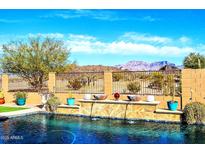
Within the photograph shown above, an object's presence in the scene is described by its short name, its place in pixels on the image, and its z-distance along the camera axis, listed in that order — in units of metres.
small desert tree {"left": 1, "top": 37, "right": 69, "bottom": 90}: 12.12
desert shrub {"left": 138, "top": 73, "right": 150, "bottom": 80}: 9.59
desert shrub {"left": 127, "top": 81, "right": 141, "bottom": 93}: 9.71
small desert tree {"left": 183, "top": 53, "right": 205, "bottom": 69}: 18.65
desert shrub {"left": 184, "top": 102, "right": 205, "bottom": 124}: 7.19
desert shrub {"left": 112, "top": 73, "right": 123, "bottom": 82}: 9.85
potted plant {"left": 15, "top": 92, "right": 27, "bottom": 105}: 10.35
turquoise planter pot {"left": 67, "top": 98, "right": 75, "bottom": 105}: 9.11
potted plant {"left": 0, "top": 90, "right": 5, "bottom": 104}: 10.80
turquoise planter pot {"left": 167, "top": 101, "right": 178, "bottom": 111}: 7.83
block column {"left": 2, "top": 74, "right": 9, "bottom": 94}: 11.32
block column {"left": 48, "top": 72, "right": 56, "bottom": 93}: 10.29
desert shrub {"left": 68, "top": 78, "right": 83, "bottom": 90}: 10.89
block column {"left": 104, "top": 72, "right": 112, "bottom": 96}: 9.38
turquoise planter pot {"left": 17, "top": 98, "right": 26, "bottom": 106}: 10.35
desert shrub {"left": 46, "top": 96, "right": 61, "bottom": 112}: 9.11
